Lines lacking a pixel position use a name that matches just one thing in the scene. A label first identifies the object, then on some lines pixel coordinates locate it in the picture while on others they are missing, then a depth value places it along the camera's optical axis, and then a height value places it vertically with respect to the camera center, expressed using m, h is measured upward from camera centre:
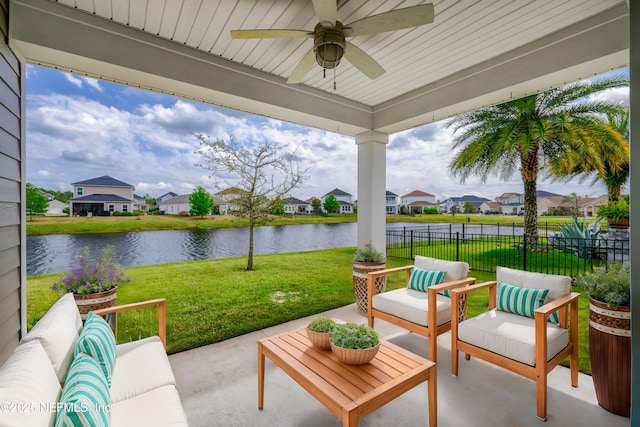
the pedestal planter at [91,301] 2.49 -0.72
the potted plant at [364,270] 3.94 -0.74
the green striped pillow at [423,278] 3.15 -0.69
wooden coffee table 1.54 -0.95
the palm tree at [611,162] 4.57 +0.85
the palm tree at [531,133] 4.69 +1.37
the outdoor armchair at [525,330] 2.01 -0.89
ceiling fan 1.83 +1.26
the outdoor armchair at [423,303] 2.69 -0.88
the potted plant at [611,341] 1.97 -0.87
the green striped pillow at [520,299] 2.42 -0.72
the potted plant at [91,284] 2.51 -0.60
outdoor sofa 1.00 -0.69
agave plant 4.70 -0.43
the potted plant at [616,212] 4.61 +0.03
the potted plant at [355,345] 1.82 -0.82
